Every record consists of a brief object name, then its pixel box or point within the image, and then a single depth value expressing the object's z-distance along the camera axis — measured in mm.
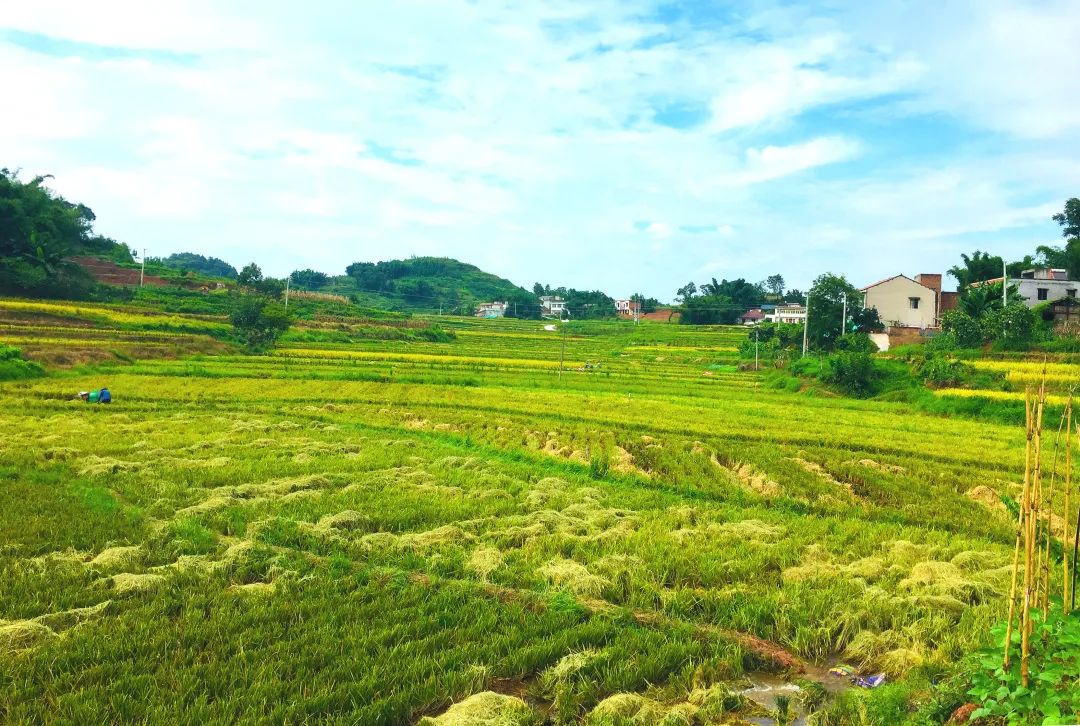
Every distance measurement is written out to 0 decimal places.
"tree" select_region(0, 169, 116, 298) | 40375
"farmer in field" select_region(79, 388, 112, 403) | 17297
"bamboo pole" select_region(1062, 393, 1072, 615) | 3764
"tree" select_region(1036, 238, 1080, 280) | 44228
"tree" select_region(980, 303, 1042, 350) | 29344
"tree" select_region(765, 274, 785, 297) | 120125
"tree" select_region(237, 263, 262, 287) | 62000
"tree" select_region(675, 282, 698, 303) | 106512
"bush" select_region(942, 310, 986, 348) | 30317
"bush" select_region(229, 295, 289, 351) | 36906
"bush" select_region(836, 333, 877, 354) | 36469
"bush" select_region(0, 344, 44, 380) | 21016
